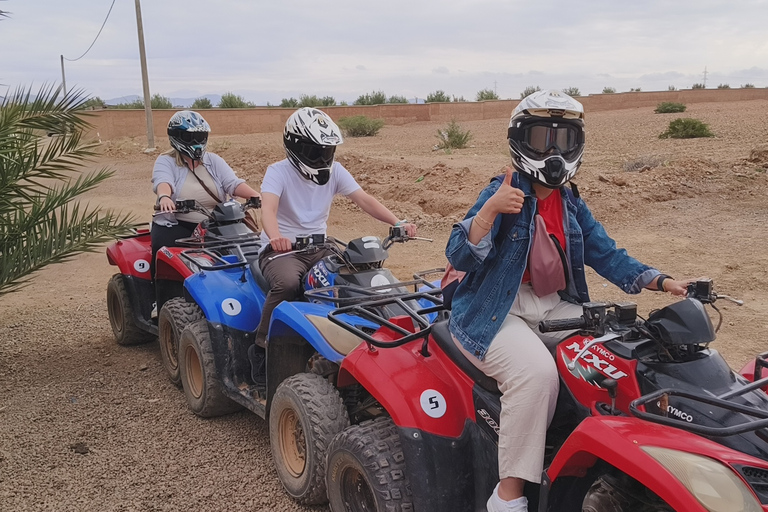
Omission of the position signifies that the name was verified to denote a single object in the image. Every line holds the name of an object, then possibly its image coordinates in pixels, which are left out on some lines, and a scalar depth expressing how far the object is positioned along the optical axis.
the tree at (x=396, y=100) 54.25
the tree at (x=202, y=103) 47.86
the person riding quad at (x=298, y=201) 4.69
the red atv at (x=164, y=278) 5.79
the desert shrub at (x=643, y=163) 15.78
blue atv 3.85
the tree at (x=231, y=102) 46.66
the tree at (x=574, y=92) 47.84
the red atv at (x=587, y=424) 2.15
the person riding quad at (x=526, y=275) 2.72
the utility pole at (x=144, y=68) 28.02
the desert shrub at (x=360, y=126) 35.12
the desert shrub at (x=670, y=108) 35.69
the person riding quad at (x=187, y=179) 6.46
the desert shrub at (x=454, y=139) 24.28
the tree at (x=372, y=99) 52.34
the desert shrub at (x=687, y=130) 22.25
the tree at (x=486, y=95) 52.48
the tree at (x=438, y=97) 54.28
